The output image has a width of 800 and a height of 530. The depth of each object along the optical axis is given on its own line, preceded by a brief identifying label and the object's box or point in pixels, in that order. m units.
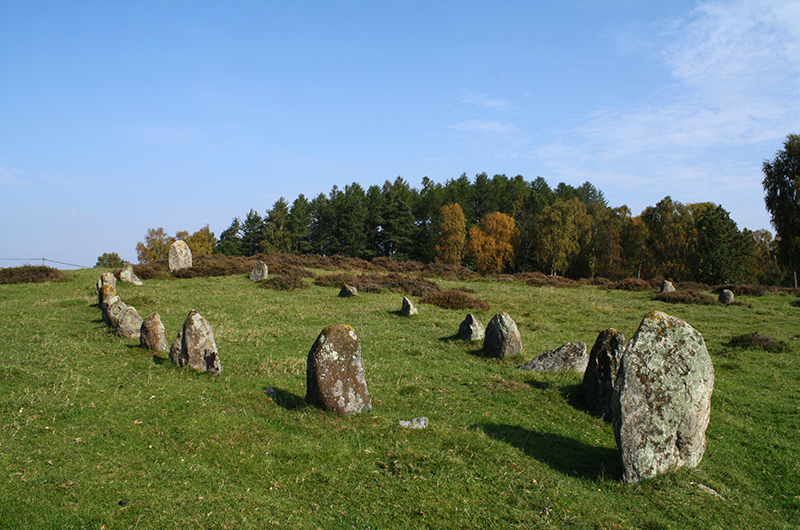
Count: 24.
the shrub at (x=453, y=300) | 24.28
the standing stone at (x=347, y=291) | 26.09
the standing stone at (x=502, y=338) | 14.34
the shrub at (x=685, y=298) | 28.82
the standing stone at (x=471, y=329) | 16.50
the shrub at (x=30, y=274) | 28.56
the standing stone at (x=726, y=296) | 28.50
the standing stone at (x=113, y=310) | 15.69
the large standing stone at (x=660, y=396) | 7.06
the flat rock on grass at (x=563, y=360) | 12.84
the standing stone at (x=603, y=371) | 9.98
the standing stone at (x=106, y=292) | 18.58
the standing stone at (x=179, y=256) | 34.12
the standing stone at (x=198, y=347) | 11.27
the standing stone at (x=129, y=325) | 14.64
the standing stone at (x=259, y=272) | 31.37
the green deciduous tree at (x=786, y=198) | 42.38
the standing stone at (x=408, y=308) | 21.00
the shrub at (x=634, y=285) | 37.22
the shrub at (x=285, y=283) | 28.05
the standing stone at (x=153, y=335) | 13.04
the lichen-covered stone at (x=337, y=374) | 9.02
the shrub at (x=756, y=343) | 16.31
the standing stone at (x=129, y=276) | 27.61
